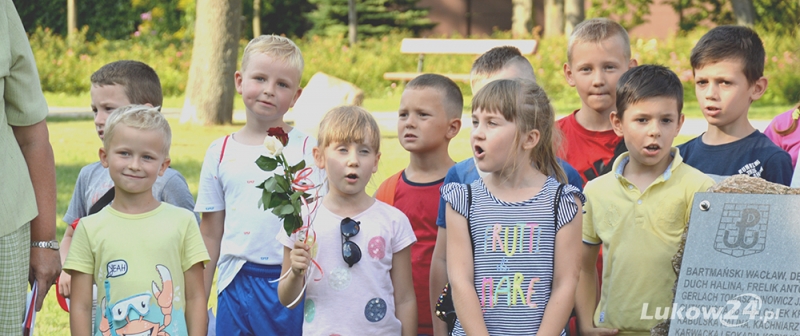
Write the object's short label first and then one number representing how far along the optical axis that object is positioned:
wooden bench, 23.42
